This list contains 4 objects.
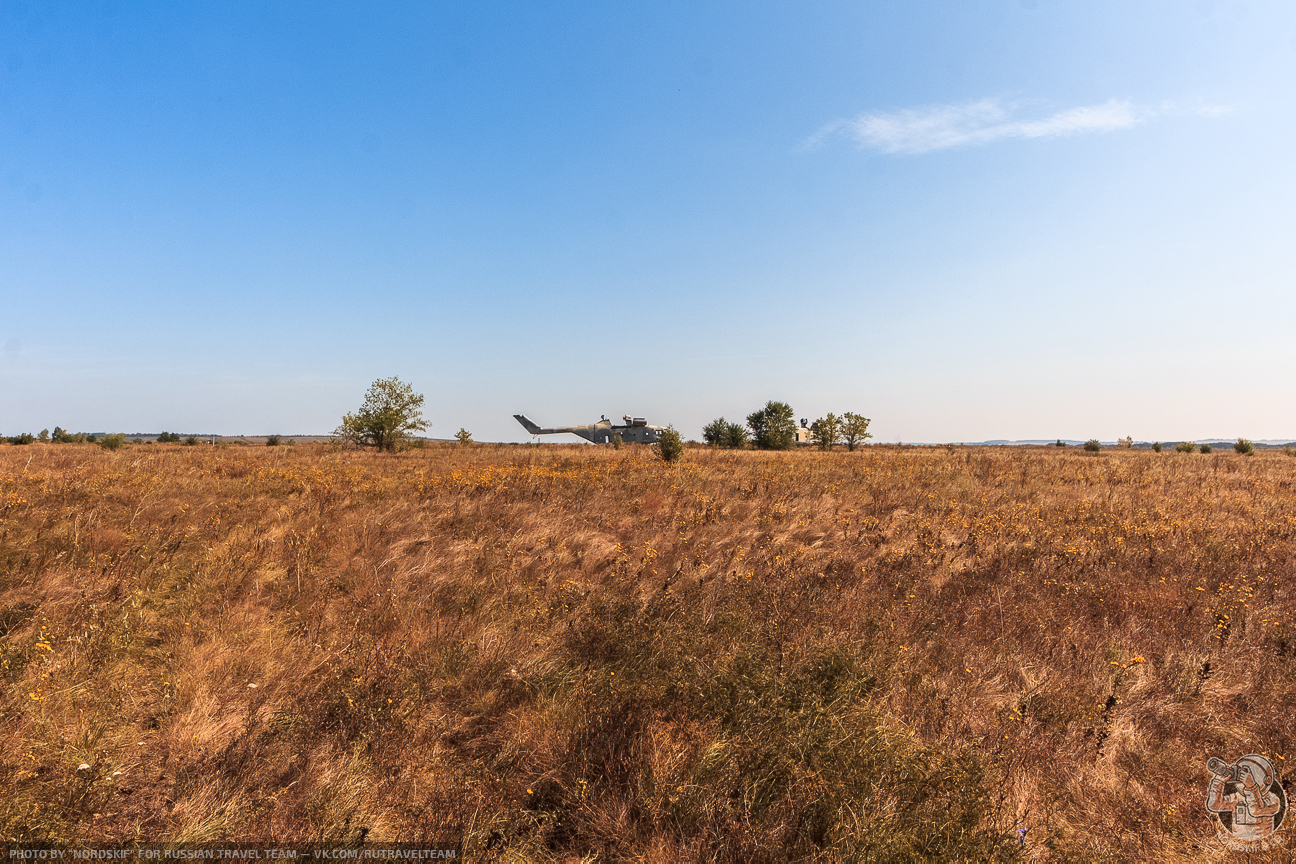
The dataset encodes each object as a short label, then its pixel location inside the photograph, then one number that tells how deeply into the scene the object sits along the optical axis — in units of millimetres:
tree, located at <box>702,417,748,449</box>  47750
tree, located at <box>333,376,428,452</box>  34531
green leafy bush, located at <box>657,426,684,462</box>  22188
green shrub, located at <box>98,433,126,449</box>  28641
